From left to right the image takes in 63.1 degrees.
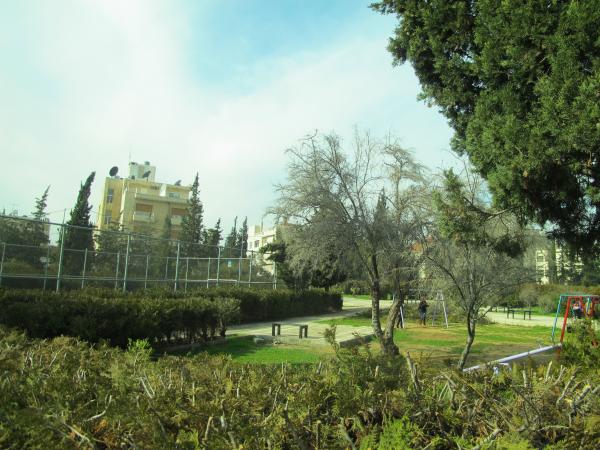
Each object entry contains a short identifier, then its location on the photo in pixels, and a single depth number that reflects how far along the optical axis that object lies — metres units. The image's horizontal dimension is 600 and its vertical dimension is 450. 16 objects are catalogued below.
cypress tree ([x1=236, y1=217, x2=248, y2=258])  71.39
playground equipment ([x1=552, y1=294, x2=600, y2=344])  18.12
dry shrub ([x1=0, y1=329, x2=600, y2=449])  1.73
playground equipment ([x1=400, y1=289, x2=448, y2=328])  24.25
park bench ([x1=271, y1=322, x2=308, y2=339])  15.79
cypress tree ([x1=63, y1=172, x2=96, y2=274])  16.89
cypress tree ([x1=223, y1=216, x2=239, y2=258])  67.06
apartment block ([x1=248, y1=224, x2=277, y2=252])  102.97
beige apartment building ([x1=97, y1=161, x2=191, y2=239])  68.94
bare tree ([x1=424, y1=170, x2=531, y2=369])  7.66
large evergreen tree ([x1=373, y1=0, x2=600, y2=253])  5.89
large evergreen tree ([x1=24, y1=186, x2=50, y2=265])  15.83
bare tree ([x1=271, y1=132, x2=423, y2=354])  15.23
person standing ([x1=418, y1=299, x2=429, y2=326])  26.00
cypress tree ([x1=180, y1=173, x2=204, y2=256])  57.90
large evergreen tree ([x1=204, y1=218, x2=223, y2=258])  59.31
